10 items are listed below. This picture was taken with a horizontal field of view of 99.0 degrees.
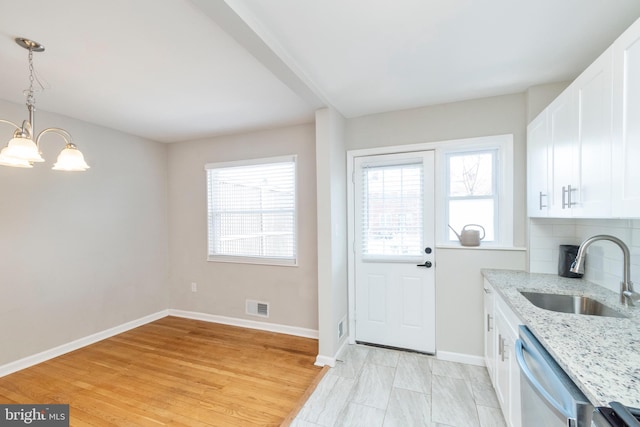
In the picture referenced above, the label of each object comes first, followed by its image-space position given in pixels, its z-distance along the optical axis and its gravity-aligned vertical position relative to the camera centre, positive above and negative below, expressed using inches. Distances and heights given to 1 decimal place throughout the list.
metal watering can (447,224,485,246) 101.6 -10.5
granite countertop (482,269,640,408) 33.6 -21.8
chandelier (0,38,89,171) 61.7 +14.6
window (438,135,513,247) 98.3 +8.4
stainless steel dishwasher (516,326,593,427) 36.0 -27.8
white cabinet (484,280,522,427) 61.8 -38.6
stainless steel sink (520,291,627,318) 64.6 -24.3
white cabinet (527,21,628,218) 44.4 +13.8
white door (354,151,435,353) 108.8 -17.1
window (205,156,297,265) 136.7 -0.4
